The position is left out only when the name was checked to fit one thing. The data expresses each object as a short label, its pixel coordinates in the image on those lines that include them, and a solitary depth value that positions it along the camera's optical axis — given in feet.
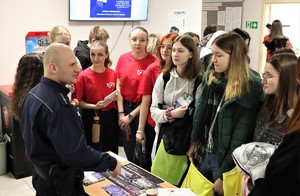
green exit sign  20.39
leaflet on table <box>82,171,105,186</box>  6.82
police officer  5.34
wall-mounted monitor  13.26
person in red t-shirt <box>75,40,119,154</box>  9.80
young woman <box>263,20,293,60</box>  17.44
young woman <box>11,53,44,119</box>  7.82
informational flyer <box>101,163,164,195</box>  6.54
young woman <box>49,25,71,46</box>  10.21
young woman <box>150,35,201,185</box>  7.93
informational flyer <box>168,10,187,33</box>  16.21
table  6.42
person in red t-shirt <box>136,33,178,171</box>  8.89
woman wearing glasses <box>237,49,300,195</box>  5.90
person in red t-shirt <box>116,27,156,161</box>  9.88
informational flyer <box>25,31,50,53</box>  12.18
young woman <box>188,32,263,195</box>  6.48
